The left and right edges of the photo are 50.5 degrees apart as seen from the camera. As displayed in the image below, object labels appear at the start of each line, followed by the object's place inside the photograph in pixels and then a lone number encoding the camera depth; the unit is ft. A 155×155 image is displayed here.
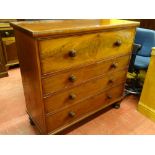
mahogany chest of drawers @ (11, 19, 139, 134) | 3.74
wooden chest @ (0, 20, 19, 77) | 8.68
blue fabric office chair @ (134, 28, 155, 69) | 6.61
